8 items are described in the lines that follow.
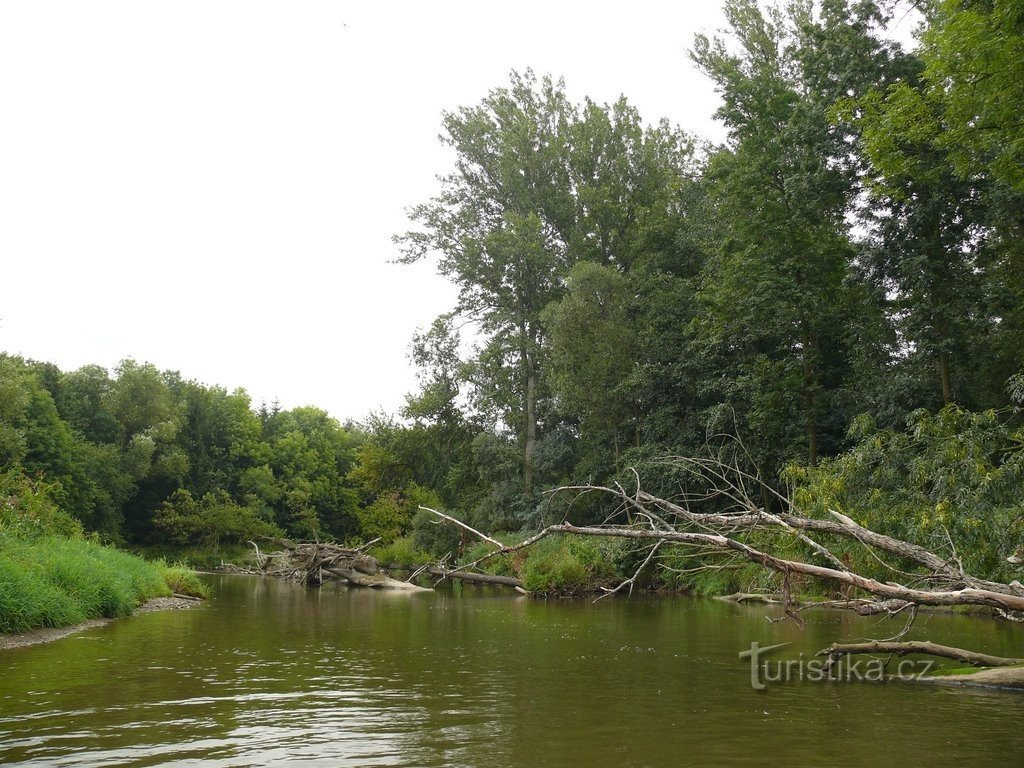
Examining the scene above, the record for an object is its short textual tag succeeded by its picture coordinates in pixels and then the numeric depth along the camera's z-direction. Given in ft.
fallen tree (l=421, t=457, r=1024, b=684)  23.36
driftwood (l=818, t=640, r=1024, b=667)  25.53
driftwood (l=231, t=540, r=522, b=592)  84.53
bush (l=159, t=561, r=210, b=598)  65.15
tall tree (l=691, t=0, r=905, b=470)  69.72
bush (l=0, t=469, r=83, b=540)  49.03
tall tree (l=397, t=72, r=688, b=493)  110.73
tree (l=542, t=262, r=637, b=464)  92.73
